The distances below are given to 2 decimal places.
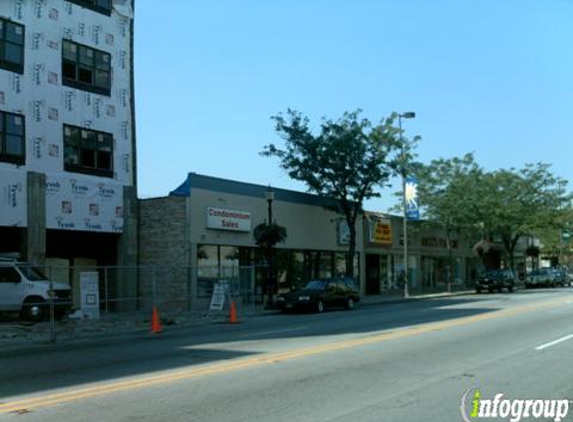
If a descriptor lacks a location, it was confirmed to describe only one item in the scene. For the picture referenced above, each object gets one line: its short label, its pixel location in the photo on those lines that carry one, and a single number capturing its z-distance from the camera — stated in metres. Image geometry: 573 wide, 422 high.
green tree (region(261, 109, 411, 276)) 34.03
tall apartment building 25.16
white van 20.64
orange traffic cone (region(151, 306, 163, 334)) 20.25
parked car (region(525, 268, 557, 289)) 54.92
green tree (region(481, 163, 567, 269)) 50.34
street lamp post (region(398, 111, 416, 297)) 35.94
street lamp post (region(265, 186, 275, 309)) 28.61
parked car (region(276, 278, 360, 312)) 27.02
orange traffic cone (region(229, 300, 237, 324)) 23.25
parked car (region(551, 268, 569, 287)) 57.34
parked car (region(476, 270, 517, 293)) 45.09
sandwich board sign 26.60
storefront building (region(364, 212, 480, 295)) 43.78
